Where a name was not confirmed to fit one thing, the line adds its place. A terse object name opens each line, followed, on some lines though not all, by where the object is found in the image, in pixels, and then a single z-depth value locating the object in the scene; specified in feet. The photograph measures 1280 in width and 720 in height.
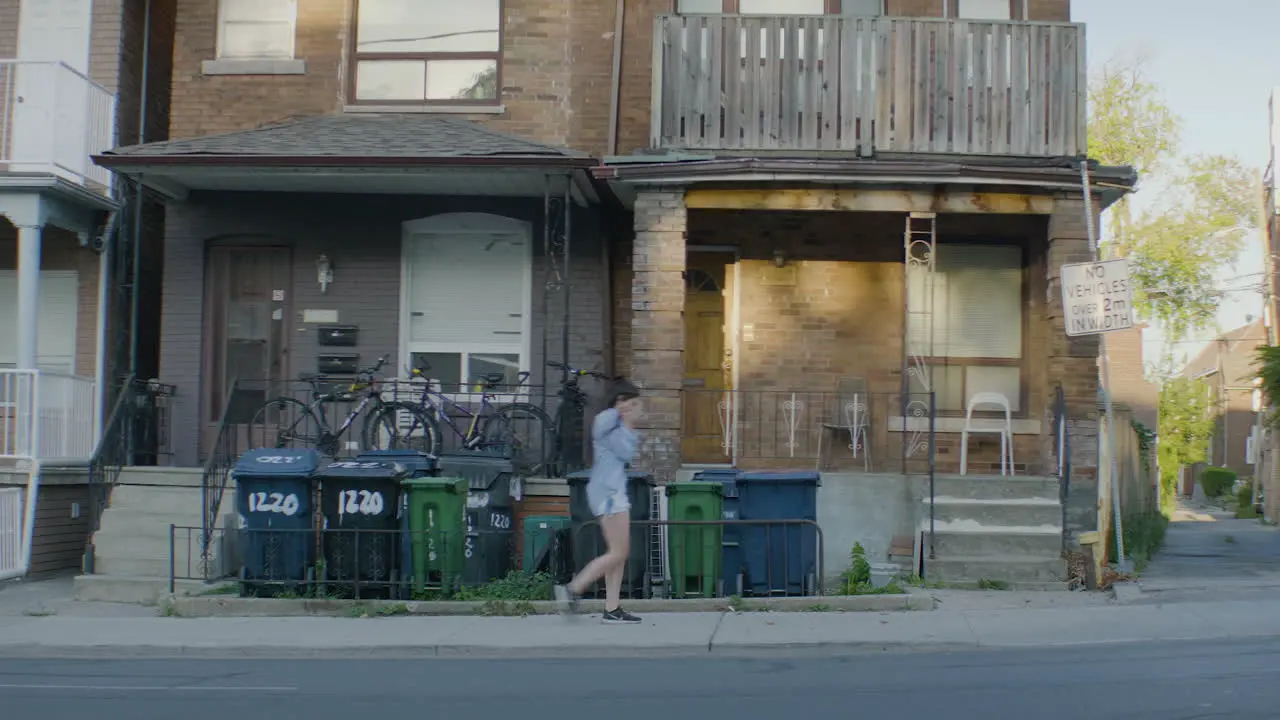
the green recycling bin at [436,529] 34.01
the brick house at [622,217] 42.11
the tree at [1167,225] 106.93
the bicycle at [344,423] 43.21
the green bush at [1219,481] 151.02
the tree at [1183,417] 164.86
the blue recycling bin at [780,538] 34.35
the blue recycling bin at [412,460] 35.91
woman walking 30.19
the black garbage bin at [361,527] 34.35
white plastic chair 43.55
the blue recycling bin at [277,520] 34.47
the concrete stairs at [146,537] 37.45
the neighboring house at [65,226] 43.80
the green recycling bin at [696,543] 34.12
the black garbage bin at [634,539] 34.37
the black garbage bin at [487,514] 35.09
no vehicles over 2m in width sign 38.52
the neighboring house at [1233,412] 171.53
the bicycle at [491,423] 42.96
